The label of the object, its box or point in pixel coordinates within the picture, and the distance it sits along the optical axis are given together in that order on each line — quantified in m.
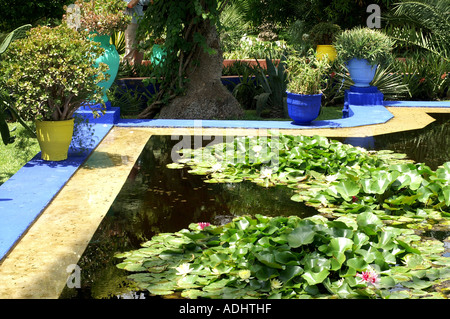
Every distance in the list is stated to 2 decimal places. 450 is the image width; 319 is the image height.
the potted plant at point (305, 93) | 8.43
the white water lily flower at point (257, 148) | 6.57
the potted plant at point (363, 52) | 10.20
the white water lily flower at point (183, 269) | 3.78
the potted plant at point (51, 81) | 6.15
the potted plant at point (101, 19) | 8.17
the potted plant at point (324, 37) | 12.36
